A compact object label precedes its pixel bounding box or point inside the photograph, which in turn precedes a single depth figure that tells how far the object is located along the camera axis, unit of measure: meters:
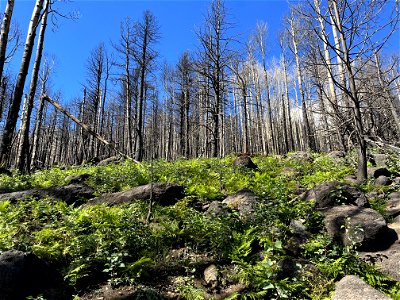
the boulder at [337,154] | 12.62
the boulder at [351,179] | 8.00
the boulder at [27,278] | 3.61
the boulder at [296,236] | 5.02
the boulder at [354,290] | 3.65
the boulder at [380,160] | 9.68
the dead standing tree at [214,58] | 19.27
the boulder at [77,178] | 8.66
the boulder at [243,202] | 5.79
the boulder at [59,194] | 6.91
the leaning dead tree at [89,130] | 8.98
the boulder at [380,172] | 8.16
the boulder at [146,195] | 6.73
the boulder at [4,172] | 9.88
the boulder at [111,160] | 16.44
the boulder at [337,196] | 5.94
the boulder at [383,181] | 7.47
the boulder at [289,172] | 9.65
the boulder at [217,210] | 5.62
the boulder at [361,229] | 4.77
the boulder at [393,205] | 5.86
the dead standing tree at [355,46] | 7.68
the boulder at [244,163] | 10.70
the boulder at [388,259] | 4.22
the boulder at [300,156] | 13.49
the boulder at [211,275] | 4.40
